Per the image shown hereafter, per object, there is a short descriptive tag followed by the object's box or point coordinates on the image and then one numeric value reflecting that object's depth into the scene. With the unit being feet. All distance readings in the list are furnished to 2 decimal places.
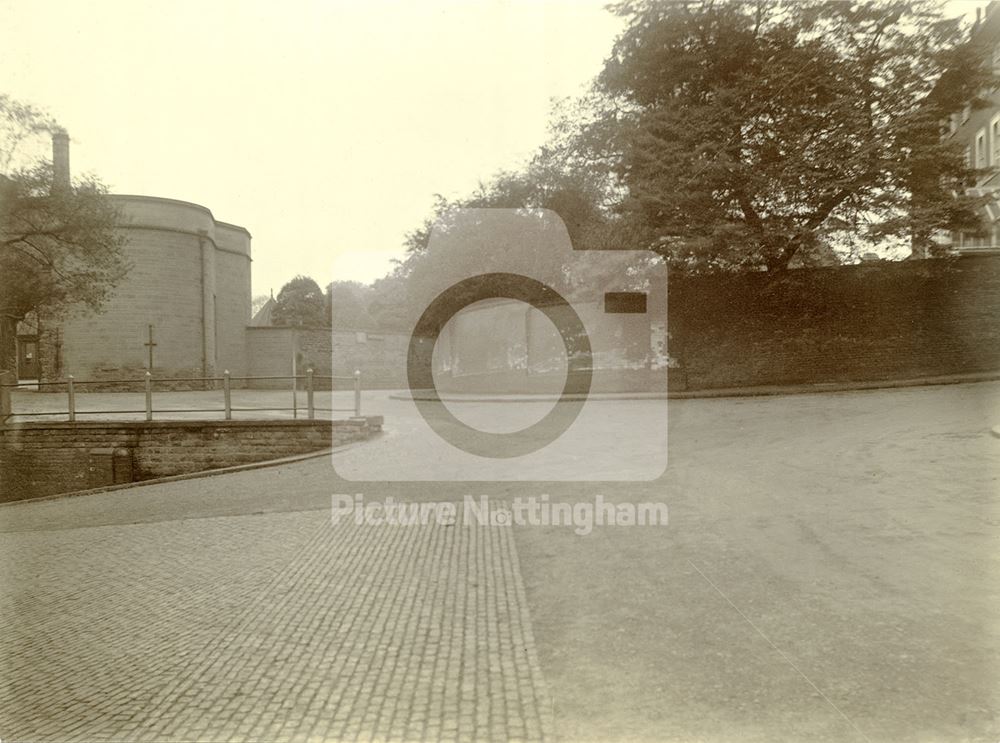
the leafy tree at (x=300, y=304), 170.81
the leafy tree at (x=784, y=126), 51.49
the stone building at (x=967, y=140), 51.78
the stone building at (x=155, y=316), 81.56
